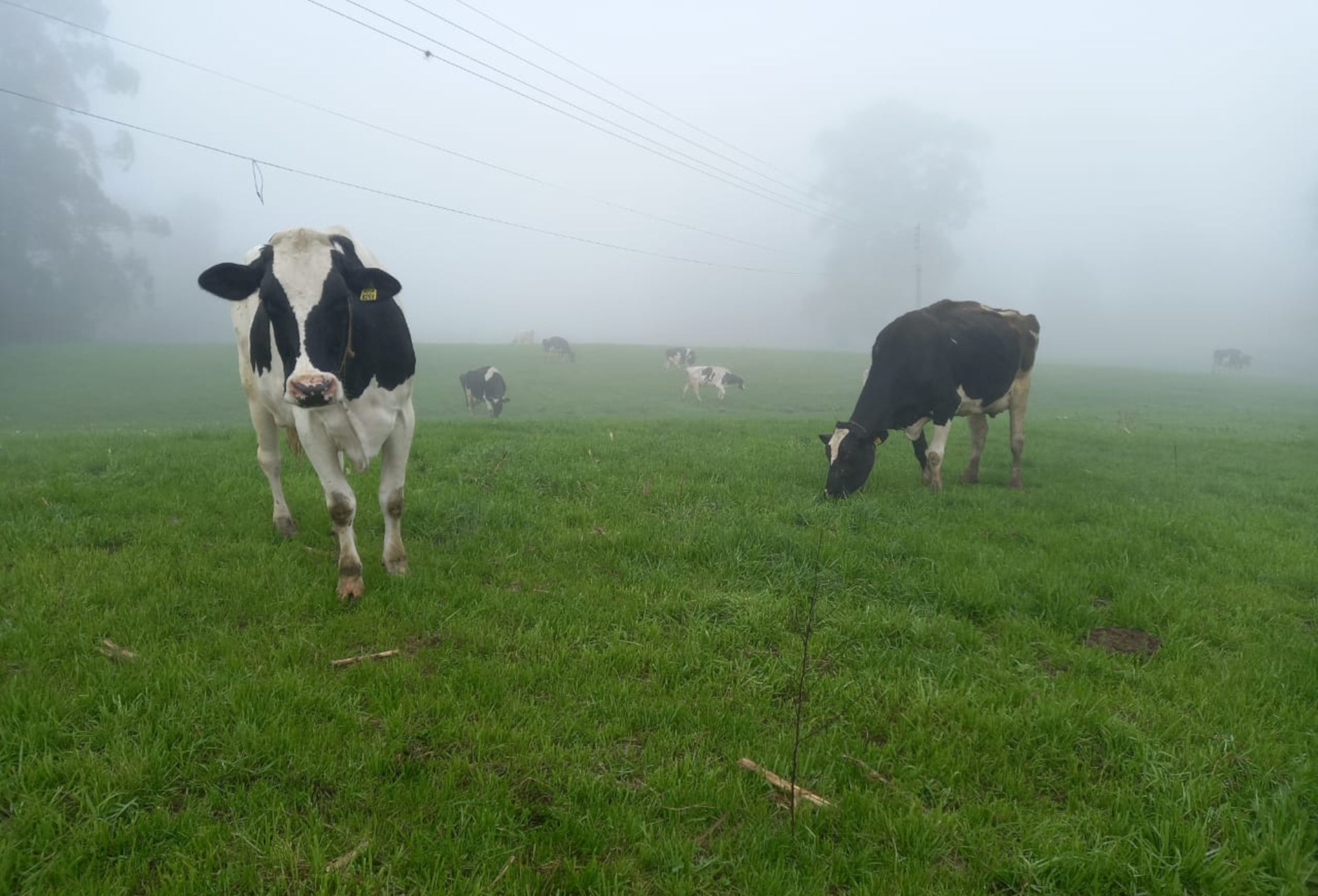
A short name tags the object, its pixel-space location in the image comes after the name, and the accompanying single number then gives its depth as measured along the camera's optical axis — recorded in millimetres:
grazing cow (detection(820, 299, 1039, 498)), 8734
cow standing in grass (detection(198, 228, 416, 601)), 4480
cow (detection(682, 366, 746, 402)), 38281
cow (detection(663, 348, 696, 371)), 51375
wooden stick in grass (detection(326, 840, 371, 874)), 2485
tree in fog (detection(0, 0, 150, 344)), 55188
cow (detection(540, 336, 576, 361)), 59219
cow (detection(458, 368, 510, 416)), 32594
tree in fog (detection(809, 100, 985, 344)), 93625
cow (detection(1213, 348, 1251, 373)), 71875
